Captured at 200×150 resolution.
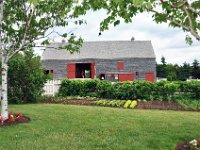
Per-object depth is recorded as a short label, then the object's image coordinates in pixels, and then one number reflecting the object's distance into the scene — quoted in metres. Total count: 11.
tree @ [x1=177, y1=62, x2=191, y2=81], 63.91
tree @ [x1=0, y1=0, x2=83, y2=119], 12.34
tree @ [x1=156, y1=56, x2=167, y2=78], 70.87
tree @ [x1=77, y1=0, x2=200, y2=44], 7.40
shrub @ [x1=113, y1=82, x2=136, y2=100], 21.16
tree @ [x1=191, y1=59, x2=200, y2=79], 62.52
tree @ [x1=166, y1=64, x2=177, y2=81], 59.59
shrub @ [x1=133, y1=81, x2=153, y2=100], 20.81
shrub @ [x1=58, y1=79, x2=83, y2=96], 24.12
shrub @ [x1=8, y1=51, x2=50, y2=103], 20.69
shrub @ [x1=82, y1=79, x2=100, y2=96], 23.91
